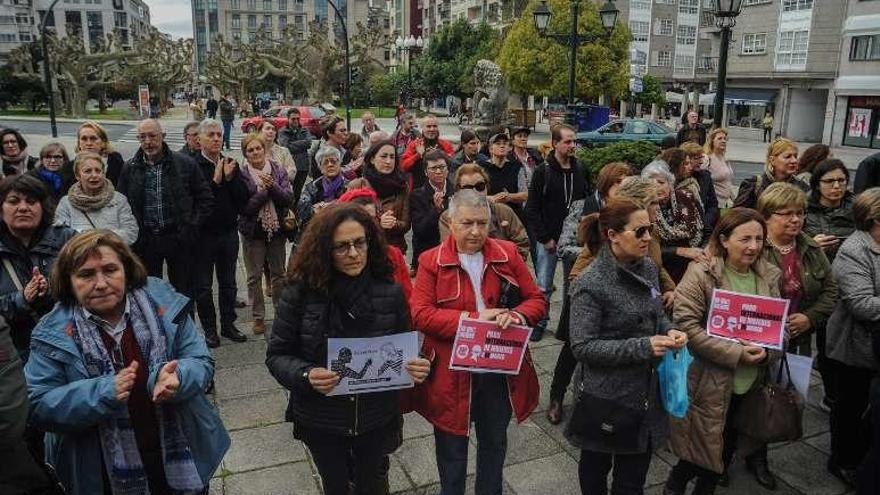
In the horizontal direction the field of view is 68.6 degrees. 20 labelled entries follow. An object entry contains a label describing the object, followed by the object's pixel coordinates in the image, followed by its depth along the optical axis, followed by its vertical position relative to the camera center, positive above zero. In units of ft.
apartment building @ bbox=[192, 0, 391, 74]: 399.03 +62.96
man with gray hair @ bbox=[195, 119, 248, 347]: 19.84 -3.58
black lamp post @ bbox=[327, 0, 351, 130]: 80.68 +4.38
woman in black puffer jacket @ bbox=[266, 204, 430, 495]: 9.36 -2.96
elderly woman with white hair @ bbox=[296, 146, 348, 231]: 20.31 -2.18
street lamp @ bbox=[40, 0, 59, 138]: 75.61 +4.49
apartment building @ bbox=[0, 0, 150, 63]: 330.75 +52.72
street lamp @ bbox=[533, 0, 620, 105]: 50.65 +8.07
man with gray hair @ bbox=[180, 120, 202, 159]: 22.25 -0.82
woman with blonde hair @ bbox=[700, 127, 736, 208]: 23.25 -1.50
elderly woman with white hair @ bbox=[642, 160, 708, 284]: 15.85 -2.49
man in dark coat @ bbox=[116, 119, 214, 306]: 18.07 -2.28
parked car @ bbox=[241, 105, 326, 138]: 95.66 +0.18
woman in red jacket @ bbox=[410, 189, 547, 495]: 10.71 -3.28
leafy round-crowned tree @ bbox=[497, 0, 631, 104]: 109.91 +10.45
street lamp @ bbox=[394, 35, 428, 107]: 99.95 +11.68
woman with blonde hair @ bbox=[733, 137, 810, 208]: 18.47 -1.39
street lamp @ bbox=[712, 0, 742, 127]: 31.71 +4.74
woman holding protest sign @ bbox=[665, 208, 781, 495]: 11.25 -3.89
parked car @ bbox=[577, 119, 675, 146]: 77.10 -1.28
